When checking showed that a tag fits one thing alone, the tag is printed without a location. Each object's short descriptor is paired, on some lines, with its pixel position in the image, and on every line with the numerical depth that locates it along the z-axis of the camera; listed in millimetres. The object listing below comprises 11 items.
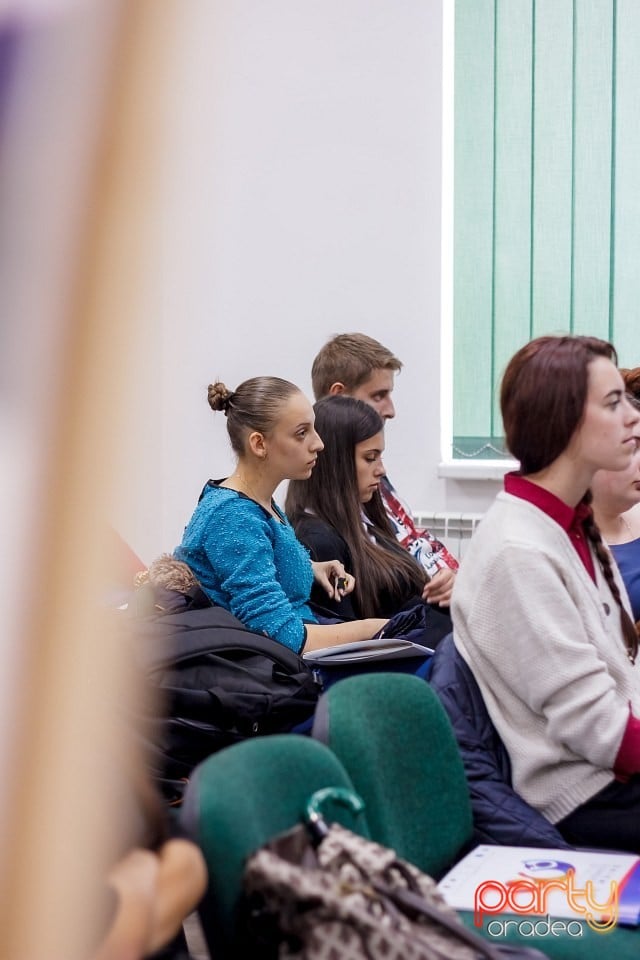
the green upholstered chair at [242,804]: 2697
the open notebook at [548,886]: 3509
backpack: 4325
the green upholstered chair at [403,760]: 3664
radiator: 6161
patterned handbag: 2441
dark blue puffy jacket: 4083
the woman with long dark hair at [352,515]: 5069
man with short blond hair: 5381
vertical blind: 5974
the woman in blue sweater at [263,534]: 4739
